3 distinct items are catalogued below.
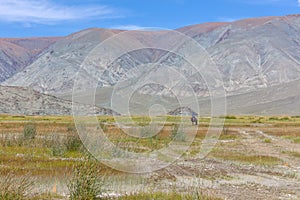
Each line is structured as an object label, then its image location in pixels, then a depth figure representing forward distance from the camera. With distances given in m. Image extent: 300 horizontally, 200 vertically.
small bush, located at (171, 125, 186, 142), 36.28
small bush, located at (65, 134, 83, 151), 25.60
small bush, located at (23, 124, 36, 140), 32.28
